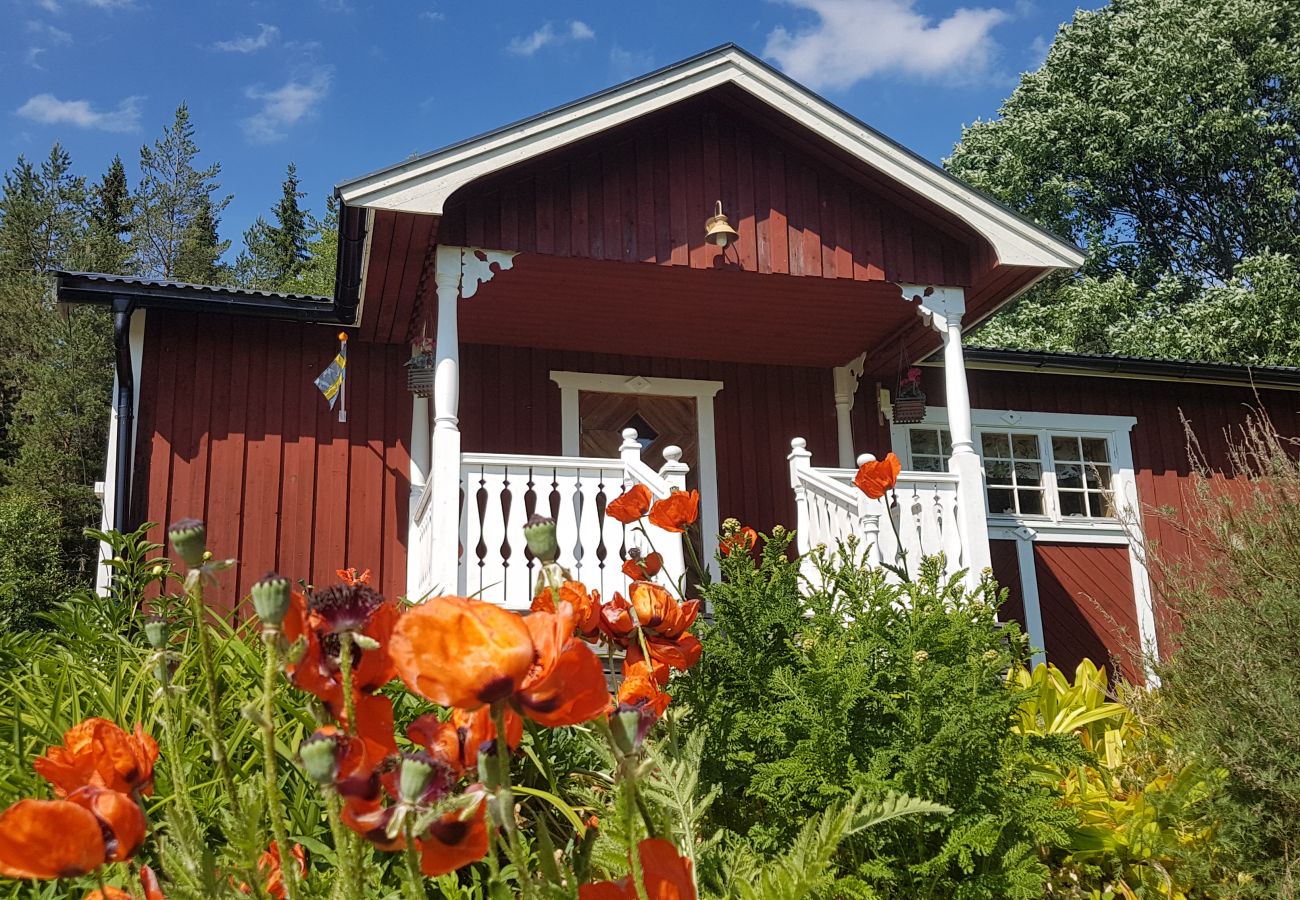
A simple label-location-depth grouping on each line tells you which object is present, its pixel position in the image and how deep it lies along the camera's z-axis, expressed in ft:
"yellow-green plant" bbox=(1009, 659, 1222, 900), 12.28
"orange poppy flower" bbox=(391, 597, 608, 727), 2.77
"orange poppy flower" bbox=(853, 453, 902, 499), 13.35
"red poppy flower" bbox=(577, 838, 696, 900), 3.28
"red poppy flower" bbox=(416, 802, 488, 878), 3.20
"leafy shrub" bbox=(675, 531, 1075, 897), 8.90
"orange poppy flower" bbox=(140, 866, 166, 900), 3.46
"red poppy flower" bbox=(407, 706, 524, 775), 3.36
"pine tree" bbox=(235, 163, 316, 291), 105.91
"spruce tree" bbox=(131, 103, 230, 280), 97.91
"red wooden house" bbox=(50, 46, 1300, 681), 21.81
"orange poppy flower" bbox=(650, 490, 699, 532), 9.16
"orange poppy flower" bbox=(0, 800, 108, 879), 2.81
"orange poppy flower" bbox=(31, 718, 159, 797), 3.43
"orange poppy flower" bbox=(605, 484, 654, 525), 9.04
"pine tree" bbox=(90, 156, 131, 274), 94.48
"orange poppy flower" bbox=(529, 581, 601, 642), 5.41
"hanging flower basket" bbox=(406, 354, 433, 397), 23.52
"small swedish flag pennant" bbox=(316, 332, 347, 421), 23.75
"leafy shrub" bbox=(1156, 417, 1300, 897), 11.91
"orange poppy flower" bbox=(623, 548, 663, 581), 7.97
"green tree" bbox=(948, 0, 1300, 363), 69.00
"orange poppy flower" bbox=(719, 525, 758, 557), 11.42
